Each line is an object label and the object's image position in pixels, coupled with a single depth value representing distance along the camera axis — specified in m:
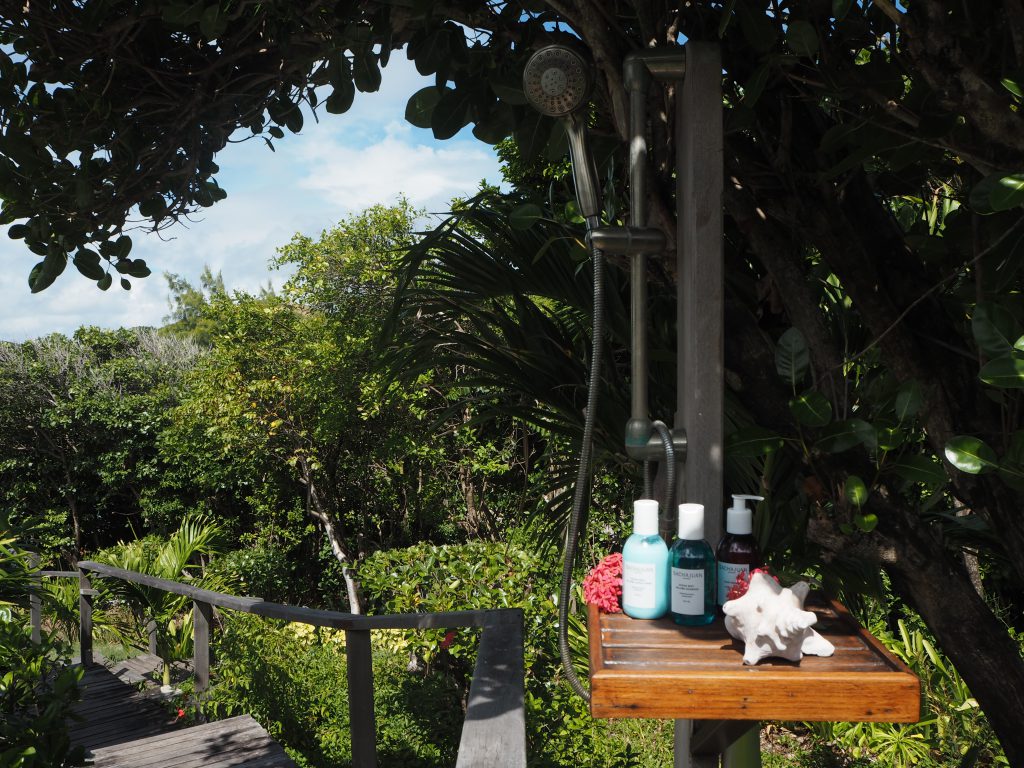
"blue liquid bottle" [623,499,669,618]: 0.96
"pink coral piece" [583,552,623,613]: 1.01
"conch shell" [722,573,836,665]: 0.78
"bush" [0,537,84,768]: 1.89
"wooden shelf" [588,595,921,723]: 0.76
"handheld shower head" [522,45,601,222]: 0.99
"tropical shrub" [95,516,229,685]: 4.55
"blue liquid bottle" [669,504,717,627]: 0.92
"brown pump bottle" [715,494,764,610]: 0.95
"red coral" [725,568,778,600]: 0.89
